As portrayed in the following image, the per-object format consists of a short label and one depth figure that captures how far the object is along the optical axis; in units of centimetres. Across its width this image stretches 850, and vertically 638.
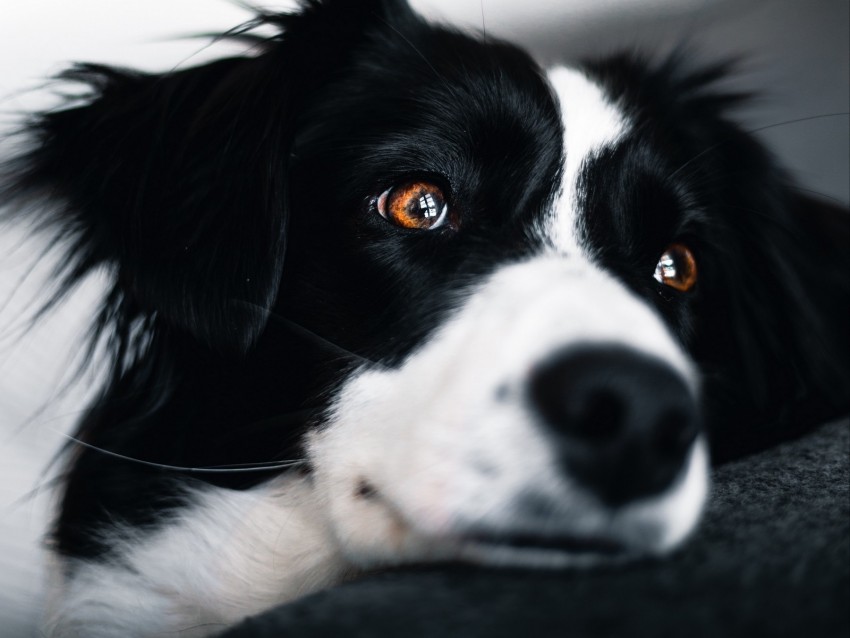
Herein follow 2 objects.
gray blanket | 25
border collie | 33
